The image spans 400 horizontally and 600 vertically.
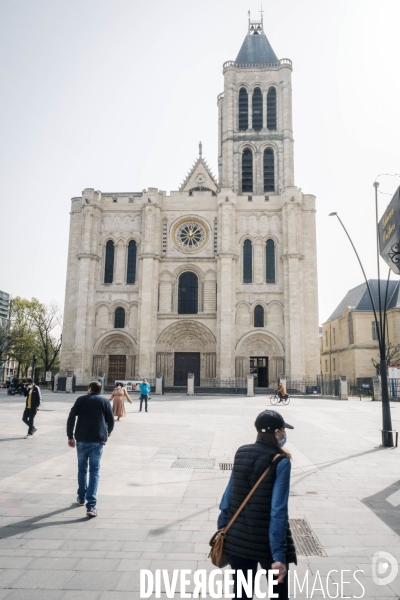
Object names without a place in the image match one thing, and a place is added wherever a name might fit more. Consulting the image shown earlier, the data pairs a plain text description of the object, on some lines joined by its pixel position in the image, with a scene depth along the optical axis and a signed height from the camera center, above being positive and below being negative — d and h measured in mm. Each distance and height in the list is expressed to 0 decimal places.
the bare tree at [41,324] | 48969 +5541
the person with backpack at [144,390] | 18339 -617
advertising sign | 7699 +2548
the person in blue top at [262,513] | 2796 -871
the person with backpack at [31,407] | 11234 -837
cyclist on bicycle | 24422 -934
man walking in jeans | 5863 -761
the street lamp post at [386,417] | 10633 -935
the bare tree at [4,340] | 43353 +3272
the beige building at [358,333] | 43031 +4579
